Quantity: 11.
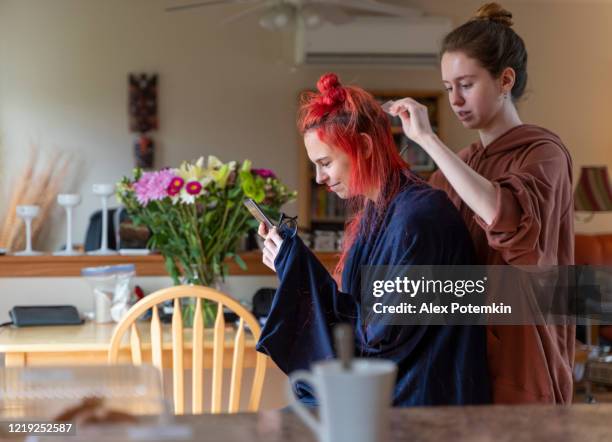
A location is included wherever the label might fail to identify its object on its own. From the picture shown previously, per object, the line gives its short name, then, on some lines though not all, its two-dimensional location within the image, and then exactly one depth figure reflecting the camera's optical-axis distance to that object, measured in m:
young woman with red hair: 1.42
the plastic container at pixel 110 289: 2.55
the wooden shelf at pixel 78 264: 2.71
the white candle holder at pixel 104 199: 2.80
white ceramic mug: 0.64
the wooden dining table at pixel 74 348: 2.19
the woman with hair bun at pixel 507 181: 1.41
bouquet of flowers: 2.40
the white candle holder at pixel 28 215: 2.83
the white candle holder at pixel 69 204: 2.82
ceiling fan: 4.05
